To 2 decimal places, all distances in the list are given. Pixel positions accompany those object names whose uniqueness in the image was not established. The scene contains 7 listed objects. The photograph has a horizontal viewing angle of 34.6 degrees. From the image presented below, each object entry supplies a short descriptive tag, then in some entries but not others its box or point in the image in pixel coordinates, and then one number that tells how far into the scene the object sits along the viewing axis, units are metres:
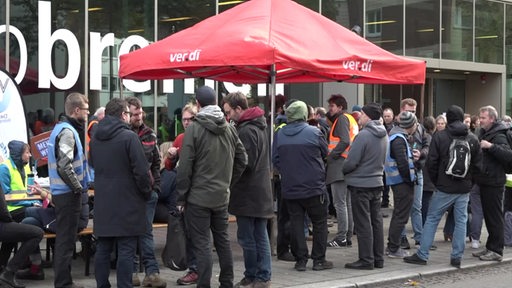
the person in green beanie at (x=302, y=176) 9.12
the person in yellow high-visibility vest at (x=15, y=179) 8.66
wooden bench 8.68
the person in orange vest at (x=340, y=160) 10.86
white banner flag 12.73
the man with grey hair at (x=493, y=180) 10.45
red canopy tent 9.13
